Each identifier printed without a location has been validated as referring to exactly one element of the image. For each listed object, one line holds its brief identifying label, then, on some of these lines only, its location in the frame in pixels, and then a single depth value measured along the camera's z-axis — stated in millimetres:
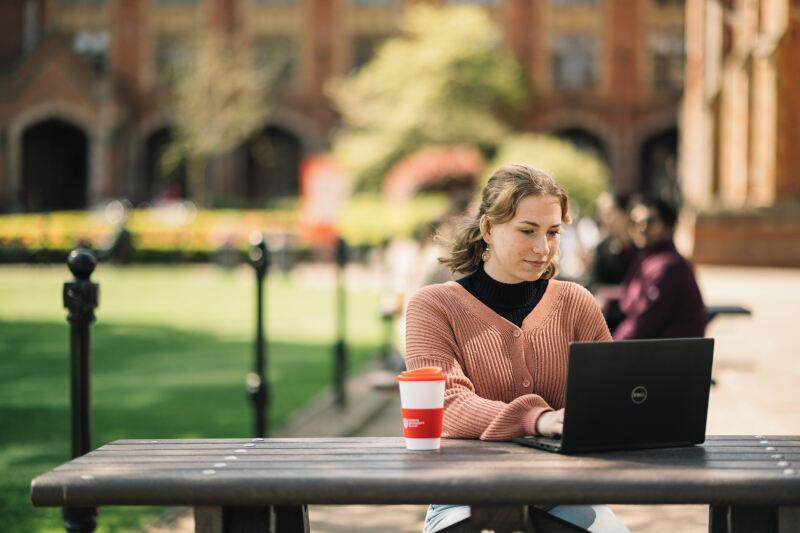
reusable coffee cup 2535
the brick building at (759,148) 18625
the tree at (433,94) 35312
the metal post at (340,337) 7734
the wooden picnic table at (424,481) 2244
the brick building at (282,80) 41688
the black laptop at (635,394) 2396
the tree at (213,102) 40562
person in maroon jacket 5652
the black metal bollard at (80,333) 3977
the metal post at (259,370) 5965
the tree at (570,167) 27016
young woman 2828
